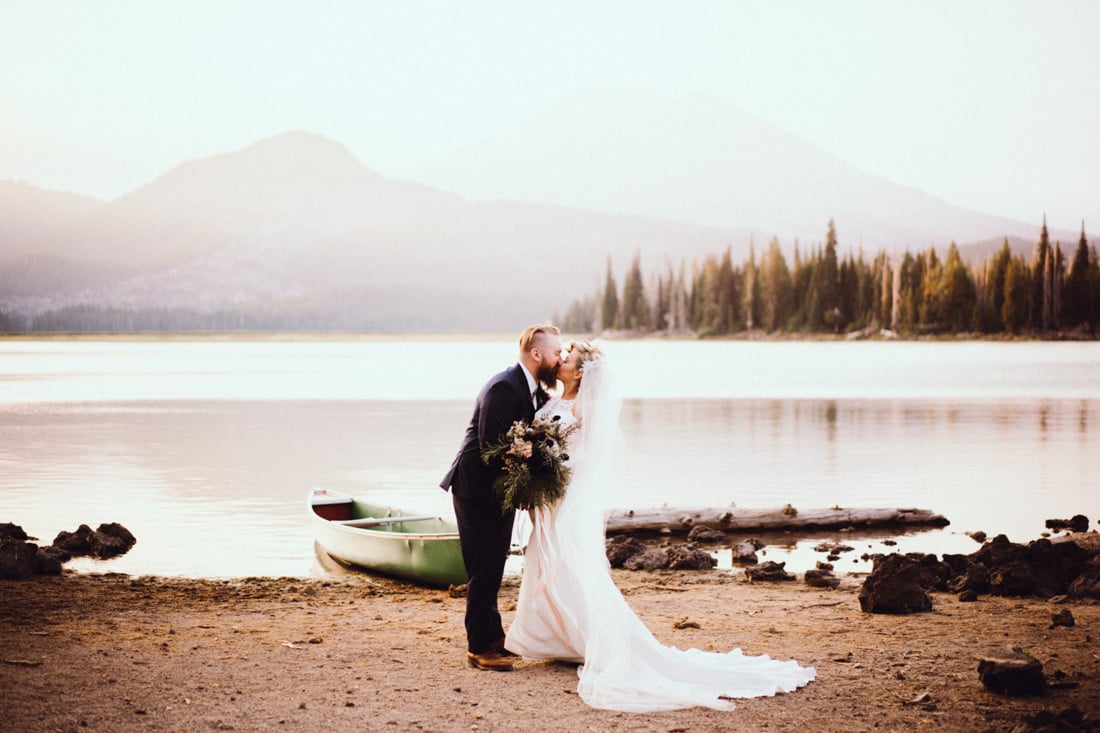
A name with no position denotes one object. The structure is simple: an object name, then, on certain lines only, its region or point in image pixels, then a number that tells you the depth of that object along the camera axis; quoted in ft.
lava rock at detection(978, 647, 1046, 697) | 25.98
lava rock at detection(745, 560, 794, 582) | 44.52
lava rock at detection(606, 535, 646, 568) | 48.91
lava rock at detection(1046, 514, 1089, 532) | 61.72
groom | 28.02
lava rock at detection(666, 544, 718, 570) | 47.67
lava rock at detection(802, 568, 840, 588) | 43.01
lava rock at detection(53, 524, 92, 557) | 55.72
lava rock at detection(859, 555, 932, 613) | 36.45
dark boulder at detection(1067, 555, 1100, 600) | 38.32
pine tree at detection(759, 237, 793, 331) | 625.82
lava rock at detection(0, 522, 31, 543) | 51.49
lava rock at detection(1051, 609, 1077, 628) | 33.60
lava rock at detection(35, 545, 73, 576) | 46.75
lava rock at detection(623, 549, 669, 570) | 47.93
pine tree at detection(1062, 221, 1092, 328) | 508.94
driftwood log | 56.85
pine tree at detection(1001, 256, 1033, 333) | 519.60
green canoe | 44.55
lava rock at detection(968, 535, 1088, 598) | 39.55
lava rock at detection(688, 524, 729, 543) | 55.11
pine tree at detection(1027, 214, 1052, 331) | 516.73
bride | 26.78
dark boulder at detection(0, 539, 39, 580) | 45.29
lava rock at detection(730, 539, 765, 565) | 49.93
